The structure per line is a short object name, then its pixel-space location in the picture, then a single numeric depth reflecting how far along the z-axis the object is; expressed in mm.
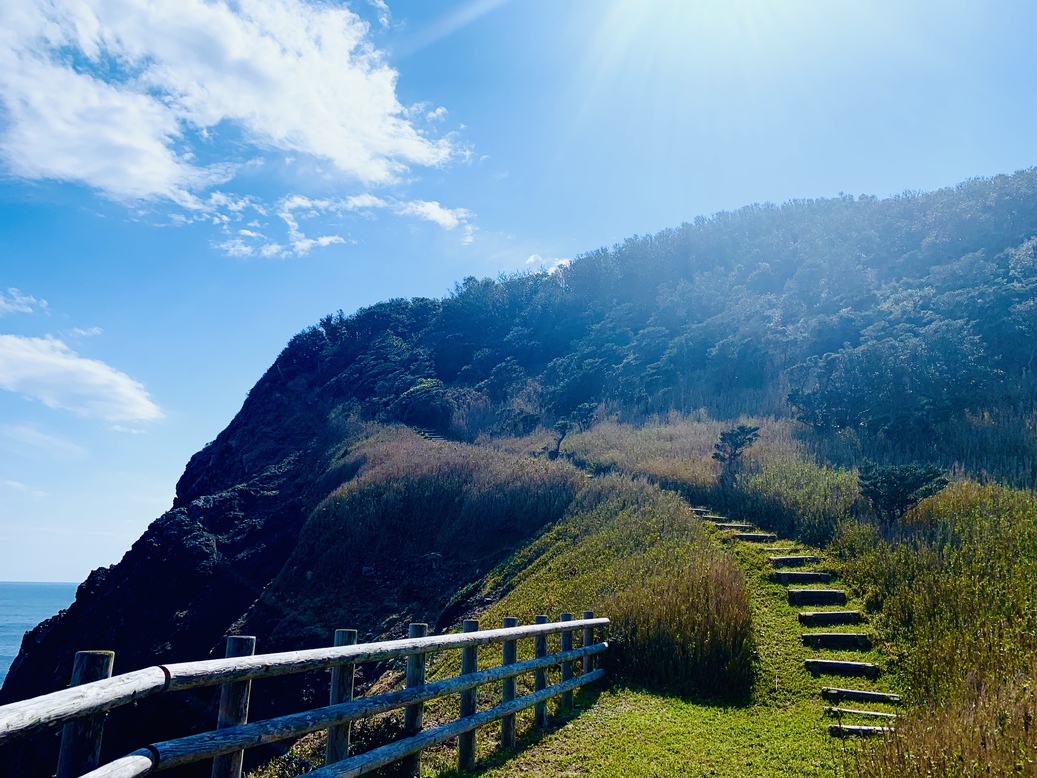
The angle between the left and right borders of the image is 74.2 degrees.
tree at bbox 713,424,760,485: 21262
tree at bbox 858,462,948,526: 14023
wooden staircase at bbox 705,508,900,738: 8023
